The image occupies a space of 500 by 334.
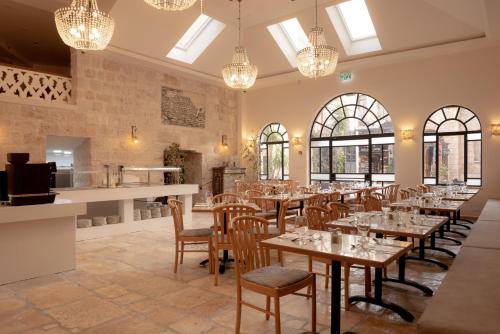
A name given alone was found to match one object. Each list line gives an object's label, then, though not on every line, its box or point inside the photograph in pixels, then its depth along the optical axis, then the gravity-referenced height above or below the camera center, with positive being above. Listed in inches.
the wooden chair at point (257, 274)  105.4 -34.2
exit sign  433.7 +105.1
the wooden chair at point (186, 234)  183.3 -35.4
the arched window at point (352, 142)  426.0 +27.3
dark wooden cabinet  480.1 -19.0
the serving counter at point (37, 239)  167.9 -35.9
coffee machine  172.2 -8.1
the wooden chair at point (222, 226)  165.5 -28.7
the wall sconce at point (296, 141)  480.7 +30.7
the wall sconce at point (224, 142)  510.6 +31.6
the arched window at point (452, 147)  370.0 +17.3
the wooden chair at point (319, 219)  156.8 -23.9
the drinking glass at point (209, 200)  211.3 -21.2
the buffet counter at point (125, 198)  251.3 -24.4
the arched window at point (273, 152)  510.0 +17.2
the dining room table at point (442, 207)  202.1 -25.0
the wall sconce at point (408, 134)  397.4 +32.4
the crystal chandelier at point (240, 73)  299.4 +76.0
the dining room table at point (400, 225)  136.3 -24.8
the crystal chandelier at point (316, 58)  274.7 +81.1
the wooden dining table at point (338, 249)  99.3 -25.0
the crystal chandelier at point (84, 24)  191.9 +75.4
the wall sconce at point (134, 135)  400.5 +32.9
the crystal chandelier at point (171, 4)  166.4 +74.0
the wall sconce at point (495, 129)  350.6 +33.1
